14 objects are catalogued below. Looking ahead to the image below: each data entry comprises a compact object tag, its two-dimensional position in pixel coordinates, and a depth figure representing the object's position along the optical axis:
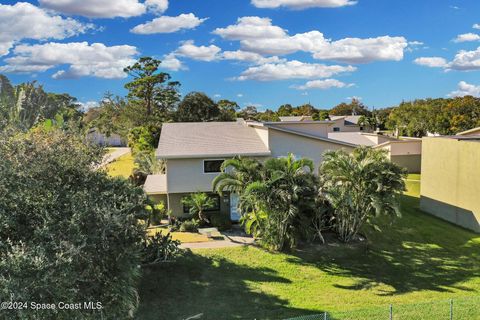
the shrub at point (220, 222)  25.03
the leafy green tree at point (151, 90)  63.97
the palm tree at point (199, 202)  24.58
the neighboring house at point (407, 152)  44.66
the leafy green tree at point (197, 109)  58.25
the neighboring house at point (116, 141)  77.06
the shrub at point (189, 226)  24.28
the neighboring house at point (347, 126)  83.04
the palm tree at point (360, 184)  21.39
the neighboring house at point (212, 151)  25.59
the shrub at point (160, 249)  17.89
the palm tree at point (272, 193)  20.55
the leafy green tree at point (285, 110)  109.49
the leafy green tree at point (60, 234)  9.27
